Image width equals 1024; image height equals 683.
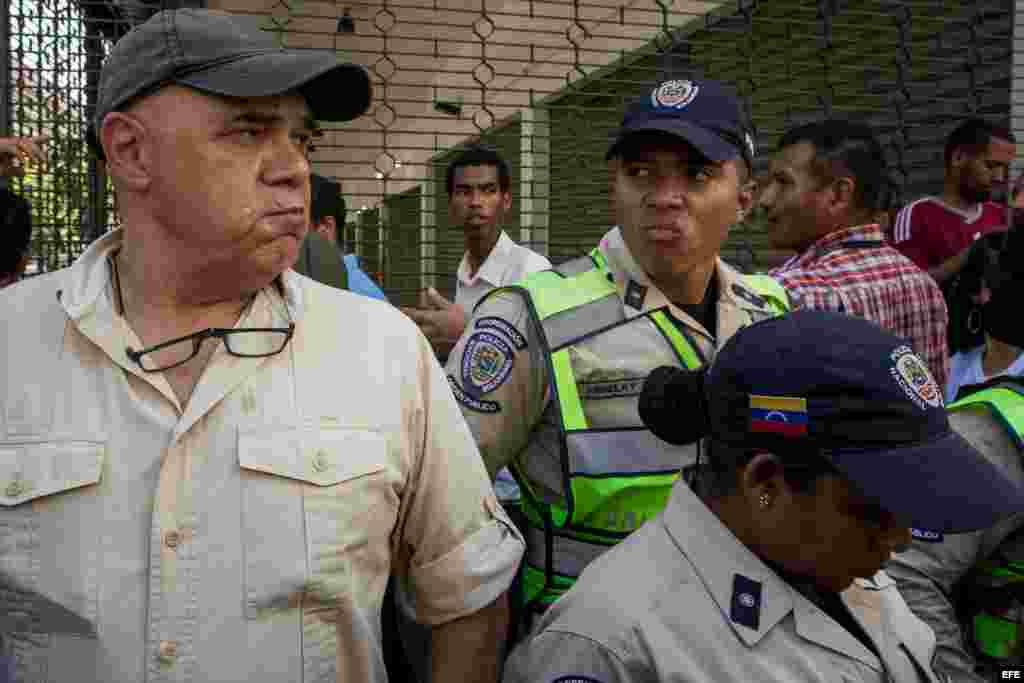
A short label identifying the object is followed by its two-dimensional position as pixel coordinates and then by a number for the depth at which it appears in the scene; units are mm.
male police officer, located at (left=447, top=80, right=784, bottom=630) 2199
